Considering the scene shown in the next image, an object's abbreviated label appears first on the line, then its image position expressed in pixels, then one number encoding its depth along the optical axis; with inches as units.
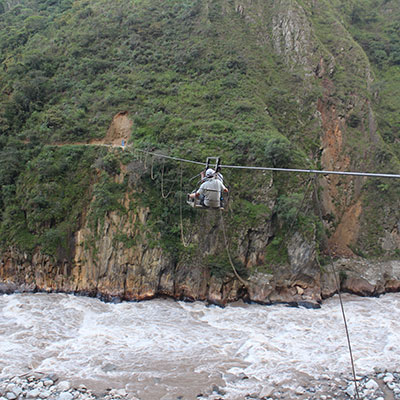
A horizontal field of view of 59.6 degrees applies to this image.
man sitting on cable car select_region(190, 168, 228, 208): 316.8
